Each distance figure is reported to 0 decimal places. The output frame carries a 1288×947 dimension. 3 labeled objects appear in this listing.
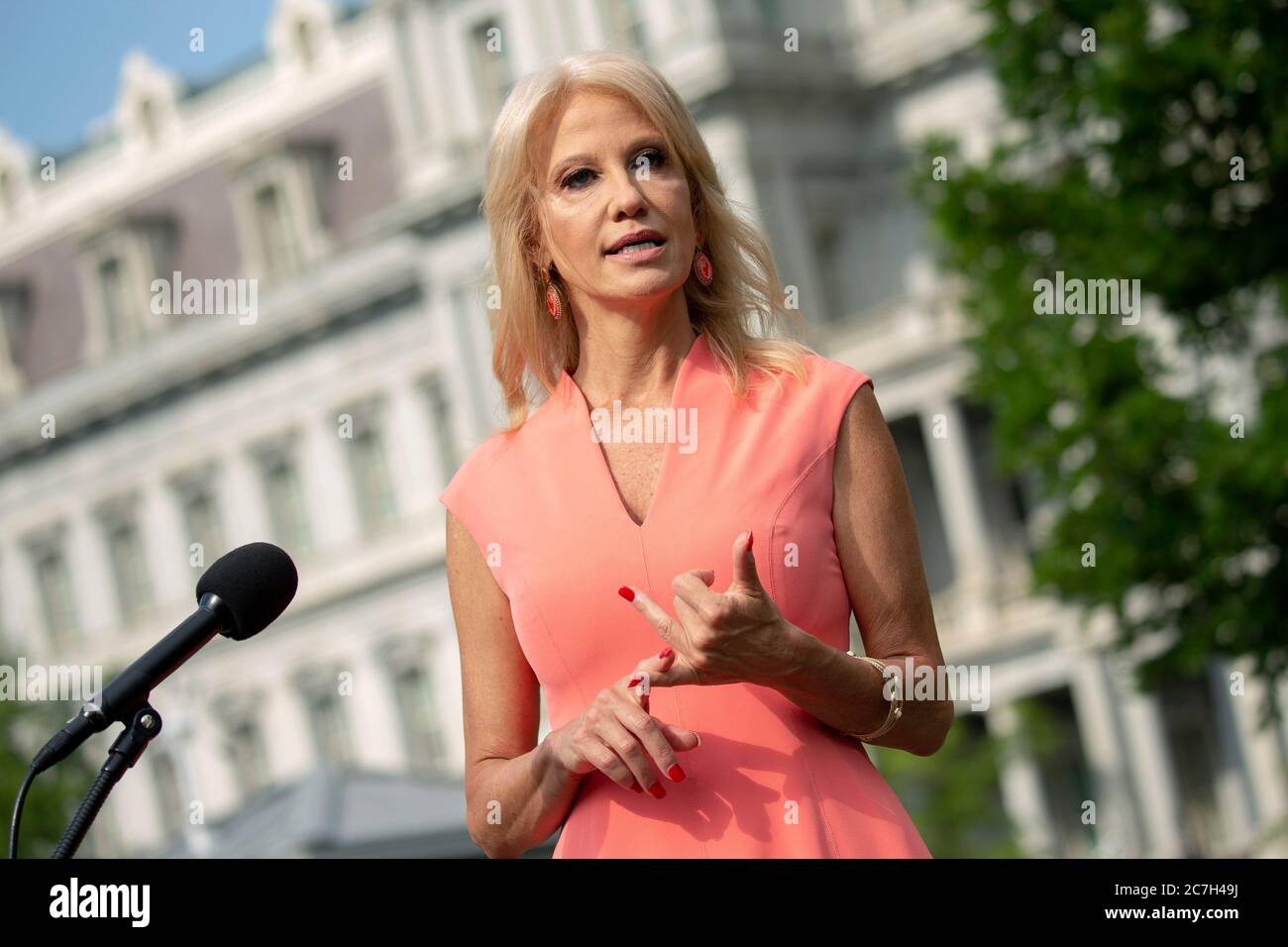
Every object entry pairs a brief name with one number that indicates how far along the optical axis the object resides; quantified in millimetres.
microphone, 5496
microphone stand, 5234
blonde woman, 5555
